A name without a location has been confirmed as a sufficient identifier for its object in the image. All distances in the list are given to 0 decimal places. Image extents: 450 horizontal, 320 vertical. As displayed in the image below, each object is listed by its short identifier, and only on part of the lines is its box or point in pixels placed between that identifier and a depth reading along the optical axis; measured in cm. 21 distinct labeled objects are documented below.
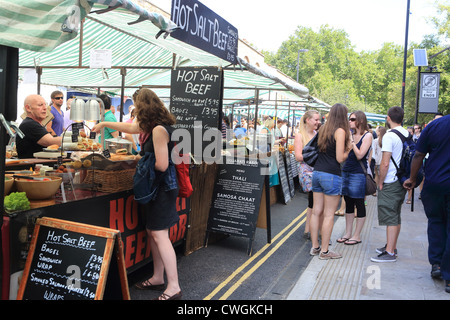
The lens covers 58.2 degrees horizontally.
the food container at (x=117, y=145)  521
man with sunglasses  720
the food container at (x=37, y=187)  331
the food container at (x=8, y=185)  326
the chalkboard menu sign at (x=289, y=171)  1083
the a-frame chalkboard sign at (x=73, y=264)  292
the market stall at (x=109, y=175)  301
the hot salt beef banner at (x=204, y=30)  515
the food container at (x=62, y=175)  381
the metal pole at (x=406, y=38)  1791
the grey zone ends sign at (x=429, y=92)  1508
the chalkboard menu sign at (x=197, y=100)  612
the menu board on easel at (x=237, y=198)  577
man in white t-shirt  550
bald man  518
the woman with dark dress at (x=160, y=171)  390
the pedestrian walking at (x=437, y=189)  458
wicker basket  407
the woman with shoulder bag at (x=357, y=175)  639
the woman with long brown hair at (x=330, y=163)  544
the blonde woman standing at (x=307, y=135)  662
